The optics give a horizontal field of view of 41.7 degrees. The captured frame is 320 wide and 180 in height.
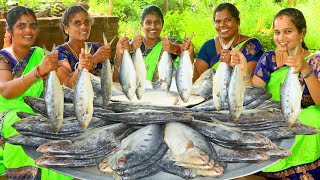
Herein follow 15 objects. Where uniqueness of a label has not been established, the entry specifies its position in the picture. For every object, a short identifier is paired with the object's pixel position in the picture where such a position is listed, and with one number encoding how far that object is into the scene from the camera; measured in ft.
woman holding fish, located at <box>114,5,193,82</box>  13.92
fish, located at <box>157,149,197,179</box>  6.48
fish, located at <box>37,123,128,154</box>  6.89
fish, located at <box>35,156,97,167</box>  6.77
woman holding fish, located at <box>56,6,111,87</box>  12.50
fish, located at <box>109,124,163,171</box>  6.34
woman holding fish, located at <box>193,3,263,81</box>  13.92
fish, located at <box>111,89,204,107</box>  9.64
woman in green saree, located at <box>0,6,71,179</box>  9.89
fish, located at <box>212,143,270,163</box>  6.79
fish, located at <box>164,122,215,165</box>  6.34
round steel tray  6.75
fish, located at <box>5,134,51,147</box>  7.62
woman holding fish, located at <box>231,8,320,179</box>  9.93
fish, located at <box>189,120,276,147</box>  7.04
